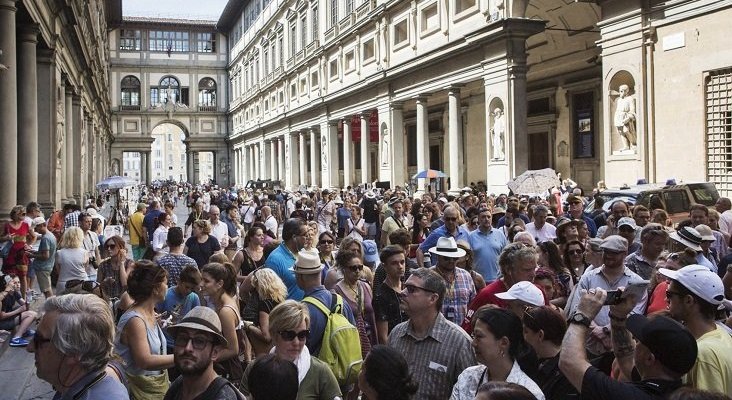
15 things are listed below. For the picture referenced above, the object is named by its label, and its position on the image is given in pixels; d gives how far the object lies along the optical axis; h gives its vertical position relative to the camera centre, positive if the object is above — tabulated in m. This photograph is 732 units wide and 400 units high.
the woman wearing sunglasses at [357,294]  6.07 -0.82
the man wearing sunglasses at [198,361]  3.59 -0.81
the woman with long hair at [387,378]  3.54 -0.90
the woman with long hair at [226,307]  5.37 -0.84
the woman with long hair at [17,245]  11.36 -0.64
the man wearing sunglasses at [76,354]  3.21 -0.69
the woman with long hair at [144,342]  4.84 -0.97
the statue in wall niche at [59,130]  20.58 +2.33
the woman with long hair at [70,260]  9.41 -0.73
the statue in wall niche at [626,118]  18.72 +2.08
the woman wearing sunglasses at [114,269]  8.30 -0.78
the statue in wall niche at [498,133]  23.88 +2.22
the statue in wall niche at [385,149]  33.94 +2.47
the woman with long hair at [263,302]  5.73 -0.84
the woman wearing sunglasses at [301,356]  4.24 -0.94
